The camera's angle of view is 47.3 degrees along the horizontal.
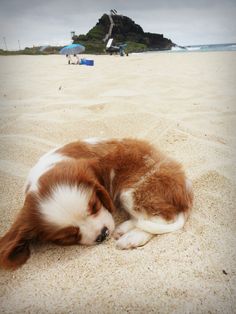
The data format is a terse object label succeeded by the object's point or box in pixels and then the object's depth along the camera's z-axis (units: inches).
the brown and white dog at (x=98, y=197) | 12.7
